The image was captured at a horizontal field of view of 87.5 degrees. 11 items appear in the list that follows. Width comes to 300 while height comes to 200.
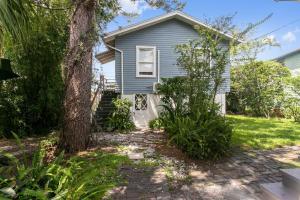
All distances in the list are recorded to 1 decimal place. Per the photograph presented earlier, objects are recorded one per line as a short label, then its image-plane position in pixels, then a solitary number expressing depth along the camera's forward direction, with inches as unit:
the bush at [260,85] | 361.5
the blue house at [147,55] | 287.7
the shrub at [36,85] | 224.1
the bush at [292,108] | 319.8
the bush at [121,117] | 250.2
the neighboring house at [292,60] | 473.8
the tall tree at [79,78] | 150.9
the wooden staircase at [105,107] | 258.3
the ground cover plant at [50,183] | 72.6
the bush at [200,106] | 138.0
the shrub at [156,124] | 254.3
